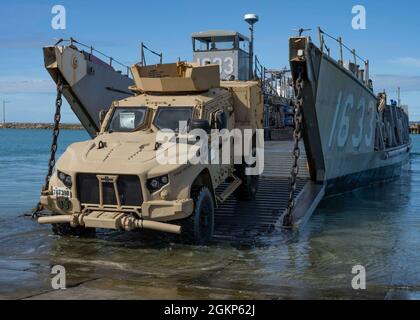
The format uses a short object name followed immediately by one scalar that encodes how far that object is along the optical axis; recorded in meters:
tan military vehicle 7.20
